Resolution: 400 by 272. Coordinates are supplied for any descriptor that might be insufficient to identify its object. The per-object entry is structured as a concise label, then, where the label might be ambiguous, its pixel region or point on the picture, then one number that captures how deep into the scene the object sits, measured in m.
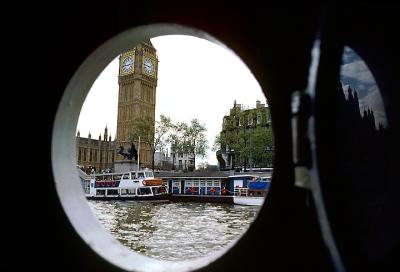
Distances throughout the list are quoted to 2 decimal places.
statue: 46.59
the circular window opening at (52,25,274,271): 2.61
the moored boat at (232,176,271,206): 27.43
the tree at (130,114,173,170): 49.78
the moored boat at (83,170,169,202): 31.55
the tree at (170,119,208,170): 49.25
